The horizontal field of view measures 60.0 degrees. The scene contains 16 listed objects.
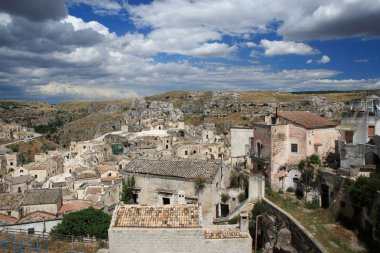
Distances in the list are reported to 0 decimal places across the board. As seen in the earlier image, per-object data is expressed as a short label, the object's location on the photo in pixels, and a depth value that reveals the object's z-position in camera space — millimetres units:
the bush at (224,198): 28609
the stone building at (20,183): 56856
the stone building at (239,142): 41531
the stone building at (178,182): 26312
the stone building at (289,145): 30359
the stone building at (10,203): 37241
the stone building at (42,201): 36744
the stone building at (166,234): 17234
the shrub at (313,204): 25953
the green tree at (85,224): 27375
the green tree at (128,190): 28453
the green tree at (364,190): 20109
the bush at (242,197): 28234
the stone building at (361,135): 25828
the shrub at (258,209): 24617
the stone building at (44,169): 66125
